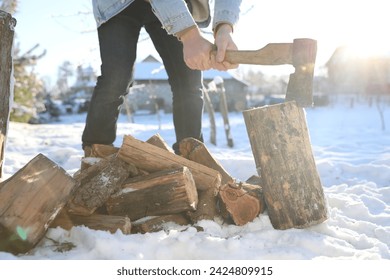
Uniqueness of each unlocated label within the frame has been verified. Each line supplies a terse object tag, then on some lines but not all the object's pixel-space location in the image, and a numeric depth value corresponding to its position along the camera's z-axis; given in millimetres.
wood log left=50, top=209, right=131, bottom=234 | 1669
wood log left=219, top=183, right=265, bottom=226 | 1890
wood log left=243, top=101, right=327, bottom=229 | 1805
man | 1896
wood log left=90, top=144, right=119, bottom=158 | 2238
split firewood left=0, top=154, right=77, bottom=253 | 1481
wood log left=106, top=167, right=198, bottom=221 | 1837
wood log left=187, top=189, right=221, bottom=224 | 1894
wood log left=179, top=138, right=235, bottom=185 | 2309
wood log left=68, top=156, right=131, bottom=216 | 1794
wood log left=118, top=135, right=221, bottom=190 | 1993
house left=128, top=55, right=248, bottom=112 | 28031
